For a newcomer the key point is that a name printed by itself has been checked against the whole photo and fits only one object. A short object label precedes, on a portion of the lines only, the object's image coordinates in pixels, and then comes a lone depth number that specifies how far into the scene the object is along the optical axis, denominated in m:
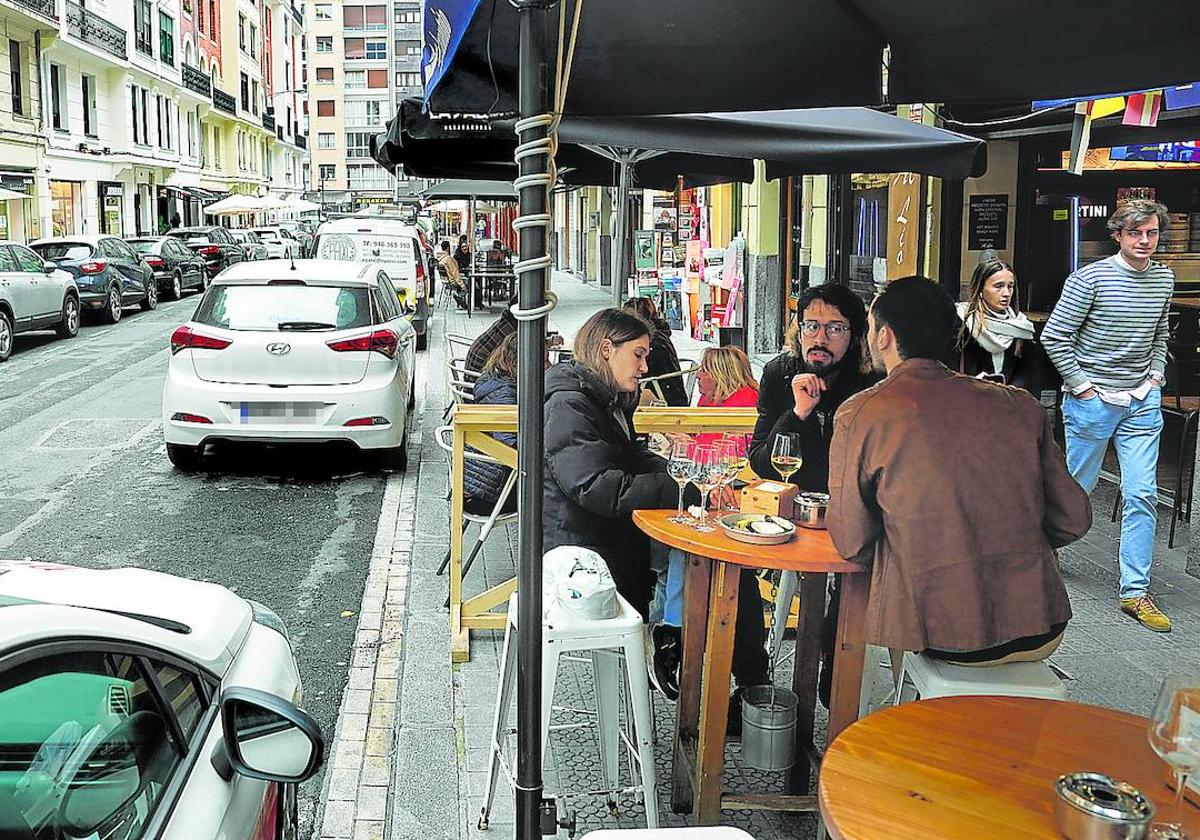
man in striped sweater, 5.97
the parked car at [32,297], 16.66
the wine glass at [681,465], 4.06
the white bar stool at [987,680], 3.40
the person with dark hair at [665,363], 7.67
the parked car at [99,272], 21.59
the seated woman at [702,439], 4.79
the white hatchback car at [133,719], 2.14
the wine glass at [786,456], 4.18
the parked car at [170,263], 27.80
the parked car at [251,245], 35.60
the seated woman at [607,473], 4.34
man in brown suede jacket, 3.31
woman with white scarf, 6.46
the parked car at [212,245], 33.56
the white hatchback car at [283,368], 9.02
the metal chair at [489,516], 5.68
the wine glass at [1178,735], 2.15
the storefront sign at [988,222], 9.60
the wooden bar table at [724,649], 3.62
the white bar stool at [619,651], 3.61
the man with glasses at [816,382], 4.66
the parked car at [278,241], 37.47
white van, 19.52
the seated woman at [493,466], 5.94
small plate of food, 3.69
